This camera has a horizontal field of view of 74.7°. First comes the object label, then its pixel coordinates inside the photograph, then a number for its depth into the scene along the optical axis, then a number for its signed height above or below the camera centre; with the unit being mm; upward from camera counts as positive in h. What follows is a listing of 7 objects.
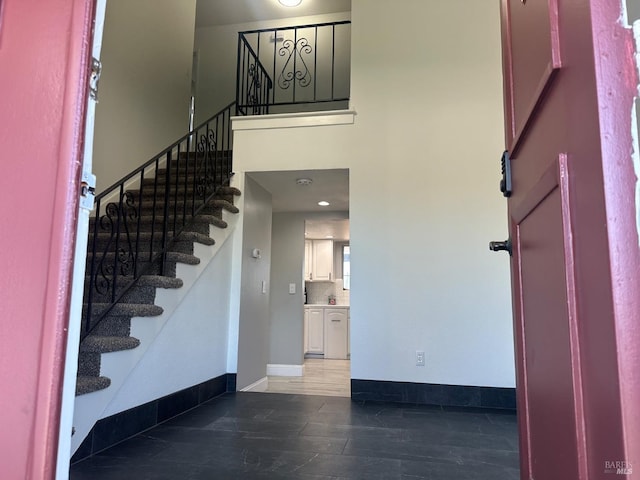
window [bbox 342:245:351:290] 8766 +563
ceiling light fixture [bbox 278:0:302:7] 5385 +3747
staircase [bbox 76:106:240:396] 2258 +264
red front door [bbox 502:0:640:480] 511 +86
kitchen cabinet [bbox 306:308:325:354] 7516 -648
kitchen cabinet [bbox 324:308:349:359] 7379 -672
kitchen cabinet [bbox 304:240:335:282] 8391 +650
